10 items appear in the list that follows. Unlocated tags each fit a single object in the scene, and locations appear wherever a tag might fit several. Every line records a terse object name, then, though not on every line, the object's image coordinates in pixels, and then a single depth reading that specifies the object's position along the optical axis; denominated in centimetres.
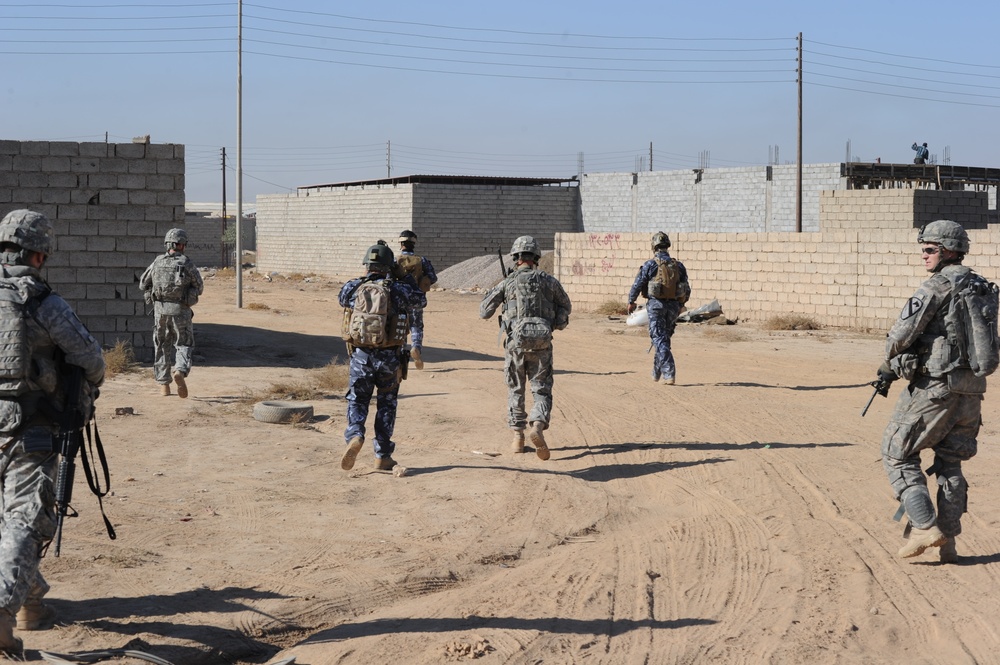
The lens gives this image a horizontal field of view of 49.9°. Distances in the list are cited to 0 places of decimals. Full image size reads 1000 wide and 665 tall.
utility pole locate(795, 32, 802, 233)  3103
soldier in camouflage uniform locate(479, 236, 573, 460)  873
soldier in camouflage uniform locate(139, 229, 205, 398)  1112
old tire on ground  1030
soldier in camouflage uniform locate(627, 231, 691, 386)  1270
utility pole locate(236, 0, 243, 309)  2423
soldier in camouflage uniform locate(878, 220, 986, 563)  585
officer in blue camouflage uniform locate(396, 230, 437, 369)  1254
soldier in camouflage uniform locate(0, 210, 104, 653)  453
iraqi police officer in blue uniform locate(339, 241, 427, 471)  777
